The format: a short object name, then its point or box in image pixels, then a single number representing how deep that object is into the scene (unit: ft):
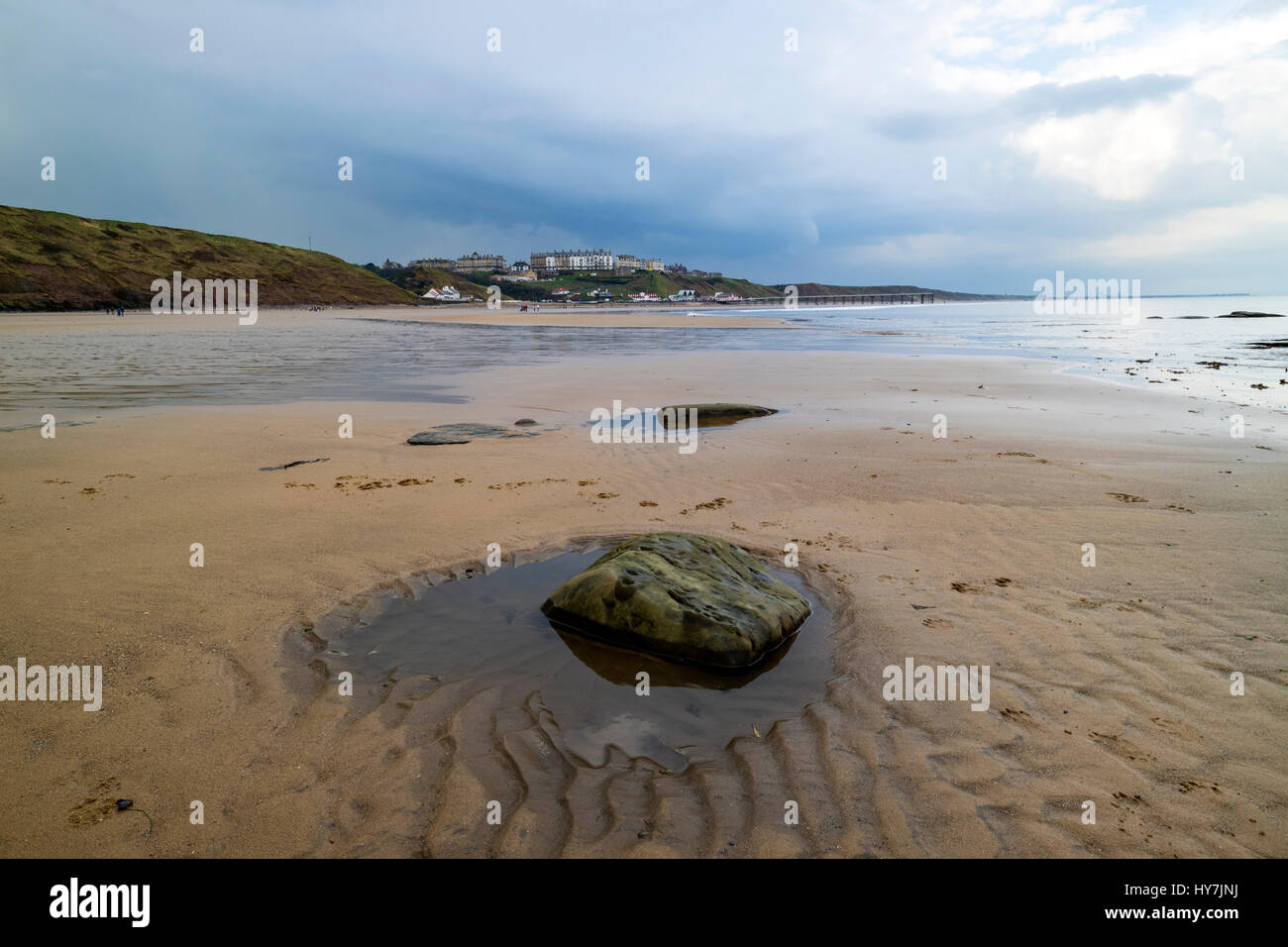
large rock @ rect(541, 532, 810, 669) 15.65
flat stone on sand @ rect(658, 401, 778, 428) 43.93
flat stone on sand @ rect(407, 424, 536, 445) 36.27
